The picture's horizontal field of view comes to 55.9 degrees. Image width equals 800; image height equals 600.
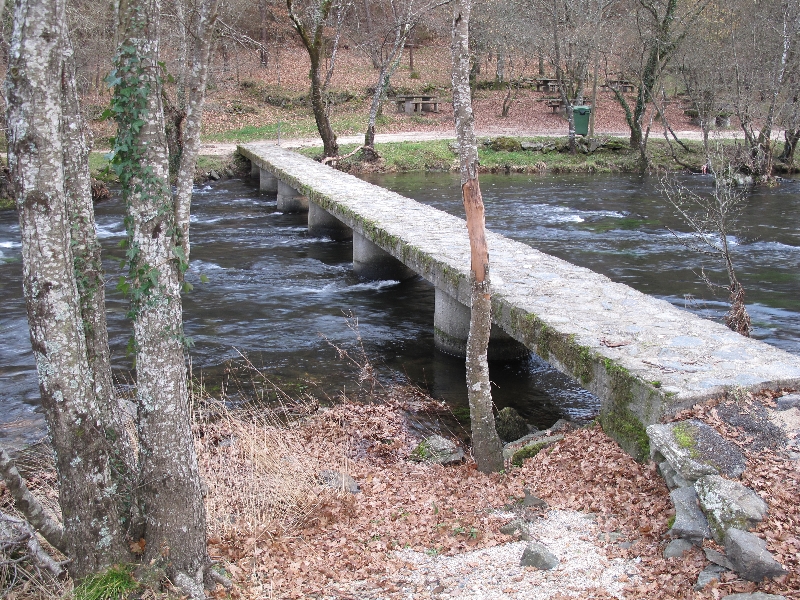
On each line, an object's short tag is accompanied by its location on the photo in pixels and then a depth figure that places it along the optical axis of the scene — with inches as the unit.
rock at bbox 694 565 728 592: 156.7
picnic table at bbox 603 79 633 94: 1266.0
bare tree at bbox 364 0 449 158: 949.8
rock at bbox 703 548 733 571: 159.5
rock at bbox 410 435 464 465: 261.1
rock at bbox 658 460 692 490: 186.4
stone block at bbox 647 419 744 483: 181.2
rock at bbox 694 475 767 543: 163.9
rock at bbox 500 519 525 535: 194.9
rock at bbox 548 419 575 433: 258.8
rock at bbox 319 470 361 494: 230.4
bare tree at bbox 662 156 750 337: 340.2
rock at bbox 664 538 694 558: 169.2
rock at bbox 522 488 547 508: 207.8
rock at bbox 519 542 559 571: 174.1
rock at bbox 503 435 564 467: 246.5
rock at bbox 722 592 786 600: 146.2
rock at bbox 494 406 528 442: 285.0
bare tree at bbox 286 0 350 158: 871.1
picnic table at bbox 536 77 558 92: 1472.6
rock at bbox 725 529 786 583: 152.6
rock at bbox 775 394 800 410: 201.6
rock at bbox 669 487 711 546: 169.6
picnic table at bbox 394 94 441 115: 1359.5
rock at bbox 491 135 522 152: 1098.1
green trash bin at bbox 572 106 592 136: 1152.2
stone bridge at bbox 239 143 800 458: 215.8
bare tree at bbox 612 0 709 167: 965.2
